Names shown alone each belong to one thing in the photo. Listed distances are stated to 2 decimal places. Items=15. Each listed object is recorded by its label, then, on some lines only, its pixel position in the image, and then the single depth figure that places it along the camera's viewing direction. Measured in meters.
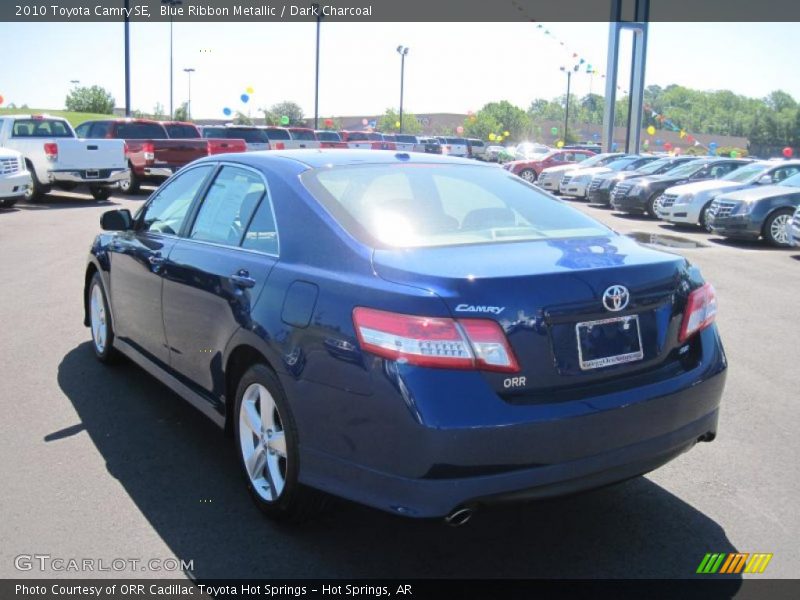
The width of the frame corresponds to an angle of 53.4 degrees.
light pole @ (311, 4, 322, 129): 53.76
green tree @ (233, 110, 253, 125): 76.19
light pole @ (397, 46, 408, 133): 67.38
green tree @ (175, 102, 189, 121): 81.29
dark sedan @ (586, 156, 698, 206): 22.06
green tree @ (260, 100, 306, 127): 89.95
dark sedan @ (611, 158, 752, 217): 19.77
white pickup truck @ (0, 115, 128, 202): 19.02
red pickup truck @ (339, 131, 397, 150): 40.00
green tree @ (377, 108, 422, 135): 96.94
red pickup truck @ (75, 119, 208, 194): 20.70
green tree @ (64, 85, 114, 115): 83.38
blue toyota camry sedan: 2.86
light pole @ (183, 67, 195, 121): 81.19
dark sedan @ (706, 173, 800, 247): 14.38
